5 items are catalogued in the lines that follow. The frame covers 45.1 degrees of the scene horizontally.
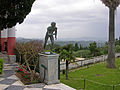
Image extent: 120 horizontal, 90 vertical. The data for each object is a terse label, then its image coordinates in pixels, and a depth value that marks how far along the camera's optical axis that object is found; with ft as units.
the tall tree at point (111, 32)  48.24
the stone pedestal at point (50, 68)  19.63
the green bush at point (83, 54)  91.22
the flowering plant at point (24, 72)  22.01
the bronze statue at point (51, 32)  21.55
